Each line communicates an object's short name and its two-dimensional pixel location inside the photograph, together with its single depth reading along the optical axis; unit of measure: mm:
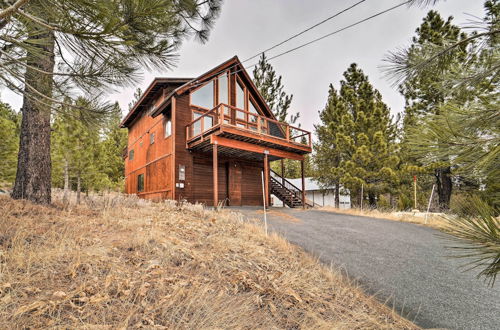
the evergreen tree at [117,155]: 16722
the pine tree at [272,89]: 22334
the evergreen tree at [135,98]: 29938
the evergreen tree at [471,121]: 1527
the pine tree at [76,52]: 2312
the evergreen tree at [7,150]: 12999
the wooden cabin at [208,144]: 11727
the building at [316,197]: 24973
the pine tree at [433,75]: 2322
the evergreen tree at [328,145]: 16428
